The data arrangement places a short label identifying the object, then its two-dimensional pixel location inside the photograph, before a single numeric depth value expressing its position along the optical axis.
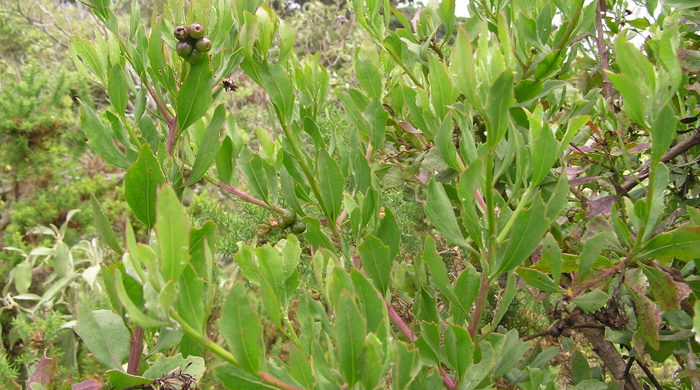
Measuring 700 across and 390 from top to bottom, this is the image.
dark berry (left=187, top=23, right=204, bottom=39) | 0.70
